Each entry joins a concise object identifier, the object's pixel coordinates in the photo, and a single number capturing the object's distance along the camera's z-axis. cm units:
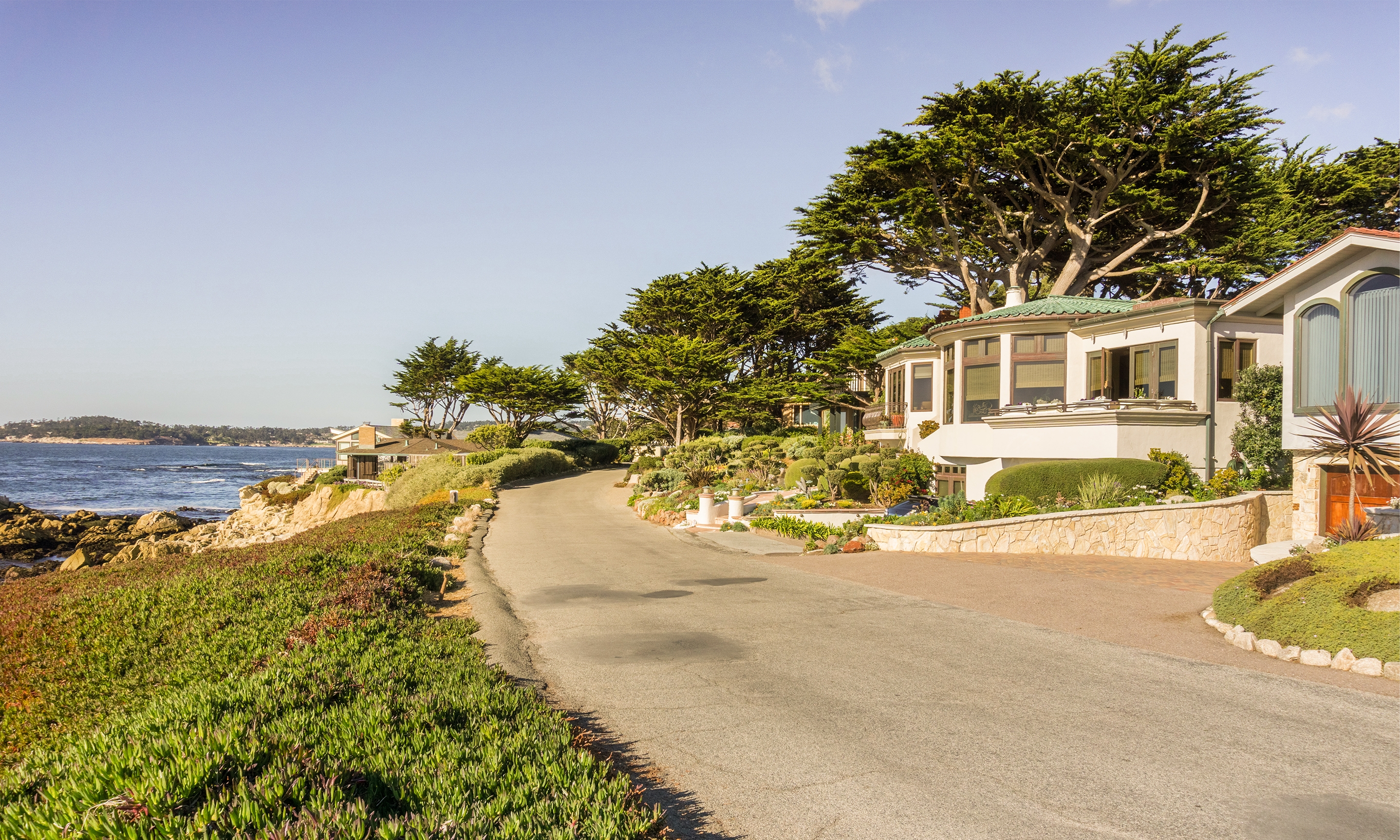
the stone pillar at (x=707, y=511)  2291
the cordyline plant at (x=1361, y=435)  1380
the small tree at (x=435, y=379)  7062
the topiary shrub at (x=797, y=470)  2742
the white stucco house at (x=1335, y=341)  1435
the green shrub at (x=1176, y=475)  1908
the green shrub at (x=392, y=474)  4619
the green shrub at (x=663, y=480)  3238
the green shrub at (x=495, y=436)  5406
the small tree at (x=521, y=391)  5669
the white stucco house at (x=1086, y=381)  2012
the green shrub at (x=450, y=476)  3722
